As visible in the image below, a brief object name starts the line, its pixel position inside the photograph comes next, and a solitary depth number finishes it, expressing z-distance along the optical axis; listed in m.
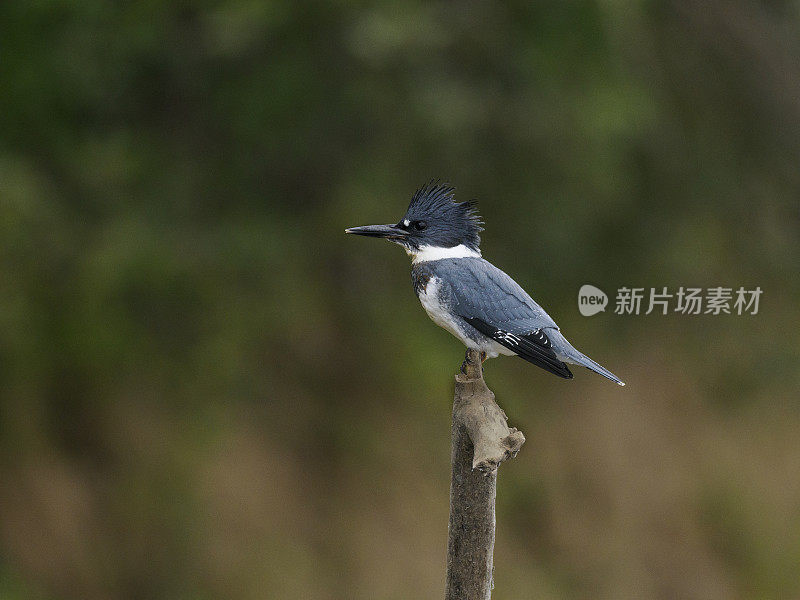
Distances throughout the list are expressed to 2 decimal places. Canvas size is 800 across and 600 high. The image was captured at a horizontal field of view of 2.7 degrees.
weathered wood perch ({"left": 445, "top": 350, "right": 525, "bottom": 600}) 15.19
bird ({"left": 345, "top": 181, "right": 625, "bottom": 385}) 15.20
